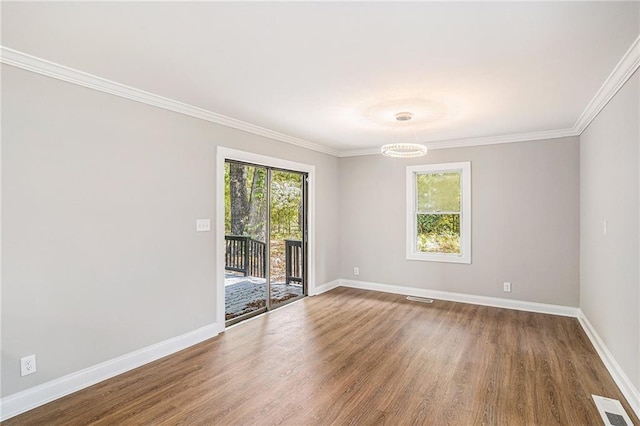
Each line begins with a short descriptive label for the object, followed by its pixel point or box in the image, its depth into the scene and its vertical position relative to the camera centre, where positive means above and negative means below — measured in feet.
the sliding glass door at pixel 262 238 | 13.89 -1.10
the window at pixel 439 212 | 17.15 +0.09
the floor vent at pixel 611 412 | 7.53 -4.55
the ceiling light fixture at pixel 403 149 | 12.44 +2.51
